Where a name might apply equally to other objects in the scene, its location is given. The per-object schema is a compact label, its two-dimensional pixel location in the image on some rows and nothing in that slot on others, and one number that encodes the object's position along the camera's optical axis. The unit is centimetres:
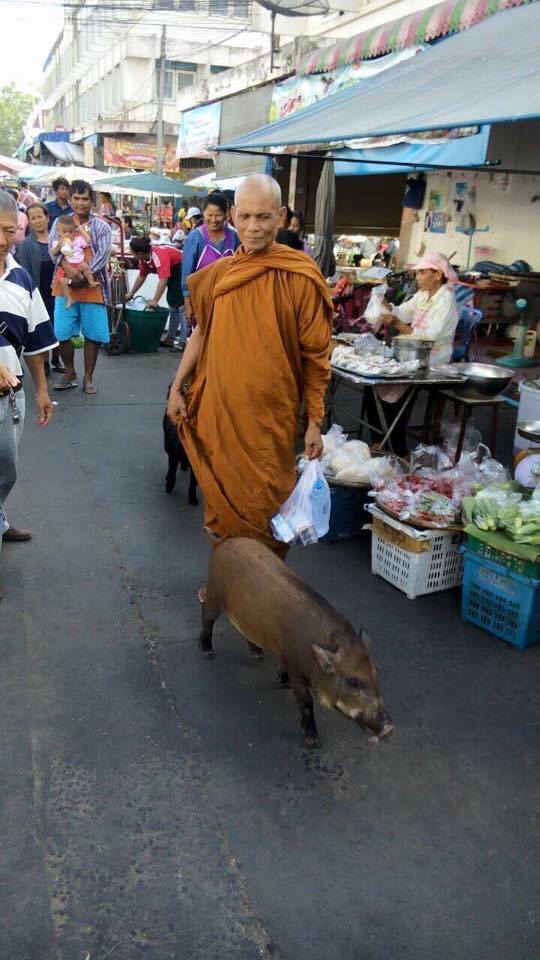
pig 227
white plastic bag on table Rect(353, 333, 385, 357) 512
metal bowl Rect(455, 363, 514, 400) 466
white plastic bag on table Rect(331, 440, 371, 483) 413
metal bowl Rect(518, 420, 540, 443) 385
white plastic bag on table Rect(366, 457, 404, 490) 394
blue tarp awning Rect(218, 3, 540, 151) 361
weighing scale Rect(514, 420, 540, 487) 361
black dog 466
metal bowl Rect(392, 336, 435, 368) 474
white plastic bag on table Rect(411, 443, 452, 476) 436
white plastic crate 357
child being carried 655
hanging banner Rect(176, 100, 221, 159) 1504
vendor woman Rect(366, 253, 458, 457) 513
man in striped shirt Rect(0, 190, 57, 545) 307
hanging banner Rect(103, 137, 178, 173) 2806
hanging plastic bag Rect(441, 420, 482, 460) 514
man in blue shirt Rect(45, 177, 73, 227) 839
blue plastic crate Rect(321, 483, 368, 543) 418
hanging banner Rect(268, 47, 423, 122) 881
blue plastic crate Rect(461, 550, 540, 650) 316
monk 284
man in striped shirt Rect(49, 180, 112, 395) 673
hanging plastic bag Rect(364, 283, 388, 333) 570
